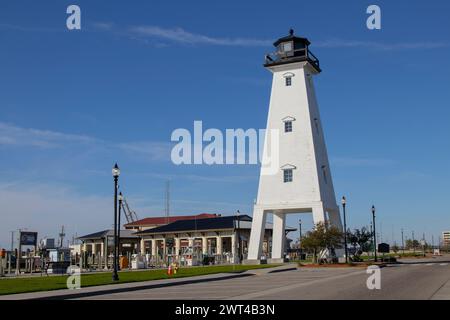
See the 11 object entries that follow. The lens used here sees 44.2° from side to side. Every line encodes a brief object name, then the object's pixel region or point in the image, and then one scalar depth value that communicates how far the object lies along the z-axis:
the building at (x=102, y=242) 90.53
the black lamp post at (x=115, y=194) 29.48
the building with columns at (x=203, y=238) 69.81
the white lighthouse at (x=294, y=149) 52.16
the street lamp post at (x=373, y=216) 57.96
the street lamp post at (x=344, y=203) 49.08
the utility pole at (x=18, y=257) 44.20
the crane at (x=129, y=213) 188.45
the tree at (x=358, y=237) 61.60
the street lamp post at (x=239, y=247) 71.95
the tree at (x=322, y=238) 47.77
